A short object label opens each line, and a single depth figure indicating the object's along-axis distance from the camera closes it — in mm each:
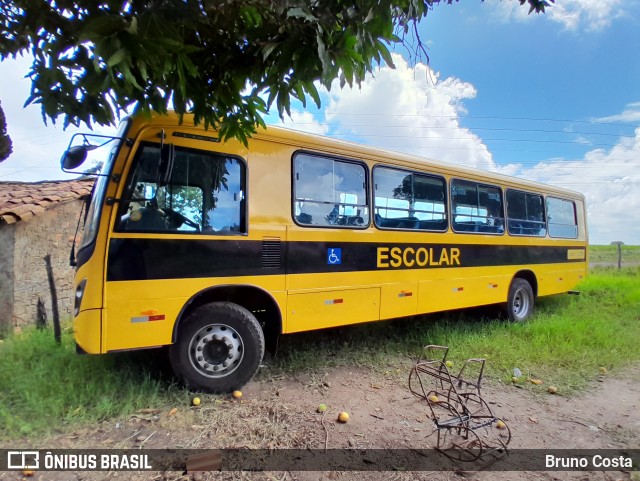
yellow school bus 3488
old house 6344
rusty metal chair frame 2994
